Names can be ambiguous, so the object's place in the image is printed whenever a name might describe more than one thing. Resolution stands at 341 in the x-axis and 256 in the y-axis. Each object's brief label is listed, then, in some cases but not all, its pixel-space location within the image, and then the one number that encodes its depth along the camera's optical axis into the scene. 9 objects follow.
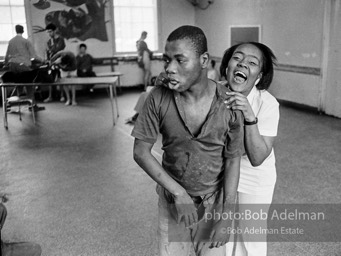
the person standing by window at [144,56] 9.36
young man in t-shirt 1.27
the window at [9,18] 8.62
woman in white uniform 1.60
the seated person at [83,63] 8.75
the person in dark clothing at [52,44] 8.08
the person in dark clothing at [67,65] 7.33
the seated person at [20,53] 6.51
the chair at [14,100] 5.79
